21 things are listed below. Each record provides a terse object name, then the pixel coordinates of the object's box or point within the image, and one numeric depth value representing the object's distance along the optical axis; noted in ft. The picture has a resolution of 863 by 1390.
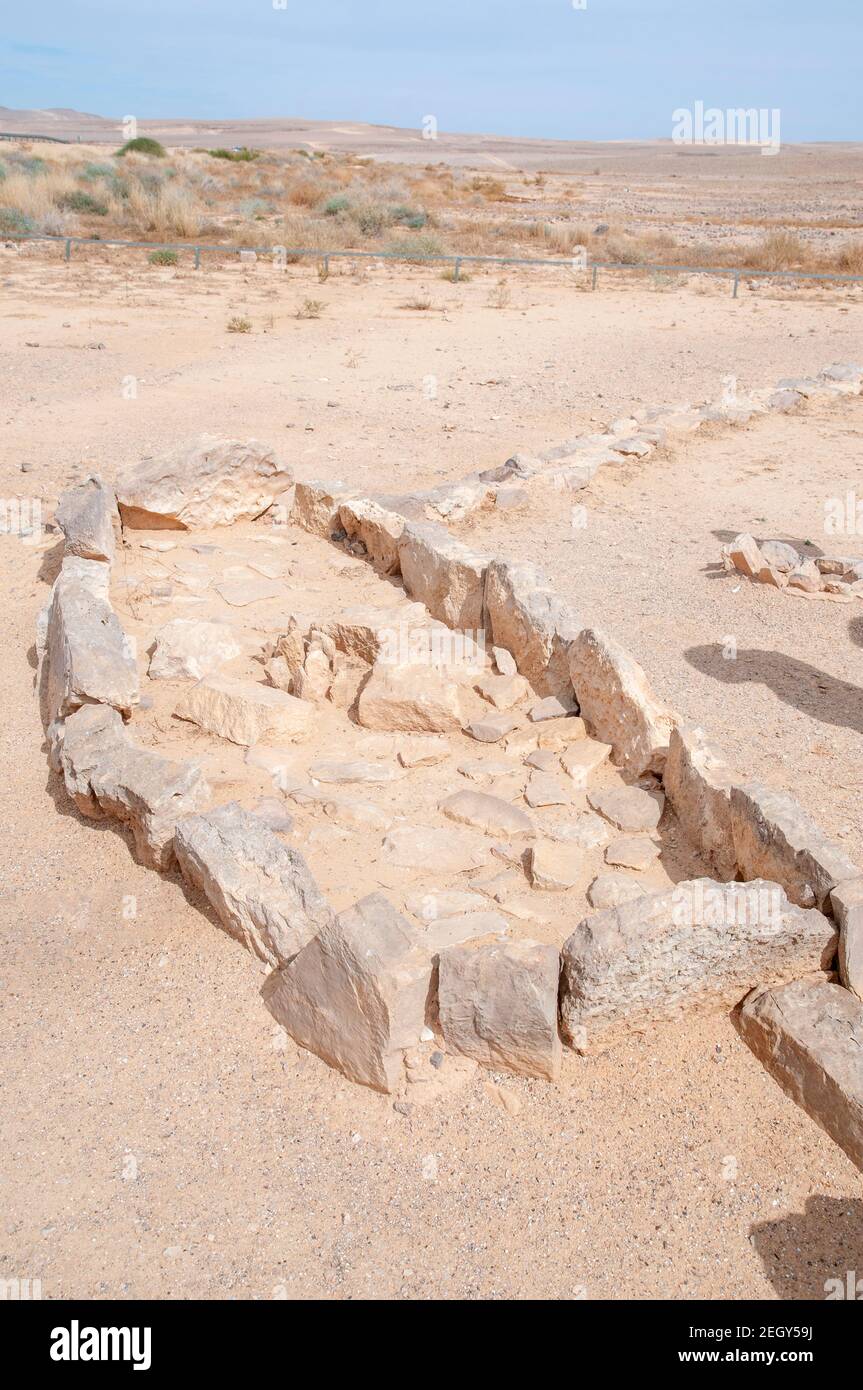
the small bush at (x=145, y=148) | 131.95
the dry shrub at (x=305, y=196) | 98.27
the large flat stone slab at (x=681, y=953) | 10.95
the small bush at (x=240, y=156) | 141.38
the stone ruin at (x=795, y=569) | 23.97
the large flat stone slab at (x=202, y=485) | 24.80
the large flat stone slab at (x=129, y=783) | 13.89
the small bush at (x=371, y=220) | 80.69
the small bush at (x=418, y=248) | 70.33
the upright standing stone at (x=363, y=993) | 10.88
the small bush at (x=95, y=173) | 93.07
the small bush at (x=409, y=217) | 87.15
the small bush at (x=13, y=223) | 71.15
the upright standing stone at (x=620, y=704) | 15.59
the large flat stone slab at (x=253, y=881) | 12.20
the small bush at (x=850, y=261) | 72.13
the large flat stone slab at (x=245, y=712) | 16.69
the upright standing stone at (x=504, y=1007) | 10.90
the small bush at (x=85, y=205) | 79.51
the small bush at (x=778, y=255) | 73.61
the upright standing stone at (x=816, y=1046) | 10.36
